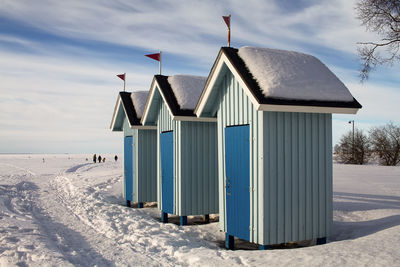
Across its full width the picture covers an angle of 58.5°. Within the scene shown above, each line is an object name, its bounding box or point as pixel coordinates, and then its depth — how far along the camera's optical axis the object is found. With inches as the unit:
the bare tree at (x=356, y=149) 1471.5
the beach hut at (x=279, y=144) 261.6
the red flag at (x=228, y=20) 318.7
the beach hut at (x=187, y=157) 385.4
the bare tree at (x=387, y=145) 1411.2
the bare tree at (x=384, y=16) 566.6
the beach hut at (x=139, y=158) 498.6
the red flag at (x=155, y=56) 459.2
